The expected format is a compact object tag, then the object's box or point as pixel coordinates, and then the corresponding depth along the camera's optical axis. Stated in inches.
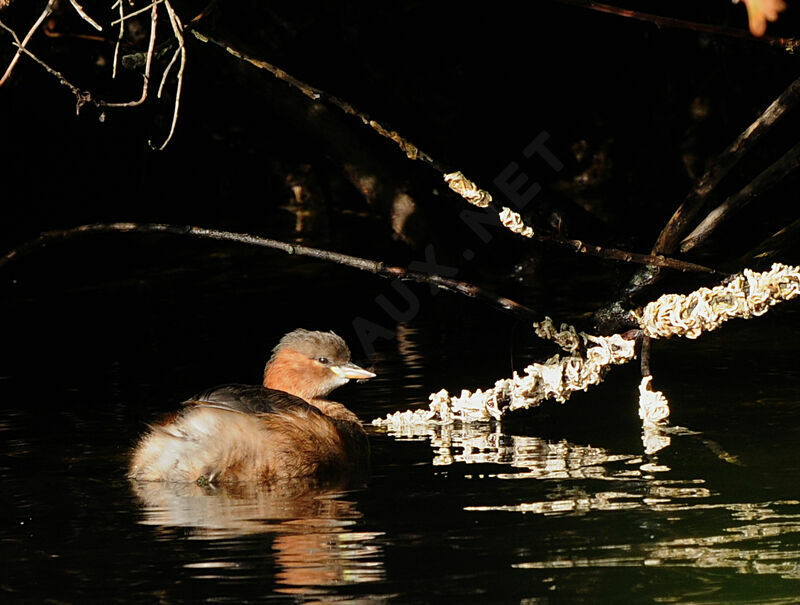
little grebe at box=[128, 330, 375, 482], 542.0
